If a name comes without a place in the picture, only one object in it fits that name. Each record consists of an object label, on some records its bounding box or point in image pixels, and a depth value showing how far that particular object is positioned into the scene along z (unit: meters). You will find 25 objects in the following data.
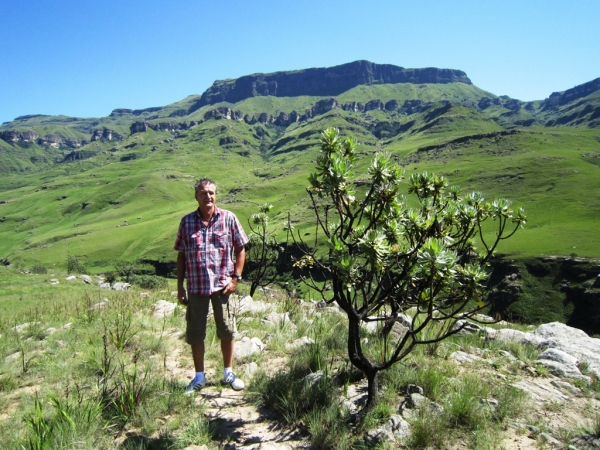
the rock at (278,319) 8.05
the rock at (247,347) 6.28
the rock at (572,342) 6.22
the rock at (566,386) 5.12
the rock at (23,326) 8.21
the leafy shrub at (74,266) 70.76
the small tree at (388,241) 3.80
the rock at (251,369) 5.58
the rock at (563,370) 5.47
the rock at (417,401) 4.28
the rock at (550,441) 3.73
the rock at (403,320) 7.85
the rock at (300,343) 6.63
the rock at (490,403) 4.31
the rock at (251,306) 9.42
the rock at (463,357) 5.87
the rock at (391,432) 3.83
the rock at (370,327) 7.12
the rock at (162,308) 9.17
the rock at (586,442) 3.63
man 5.14
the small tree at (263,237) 12.51
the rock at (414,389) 4.65
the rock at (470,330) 7.73
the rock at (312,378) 4.82
